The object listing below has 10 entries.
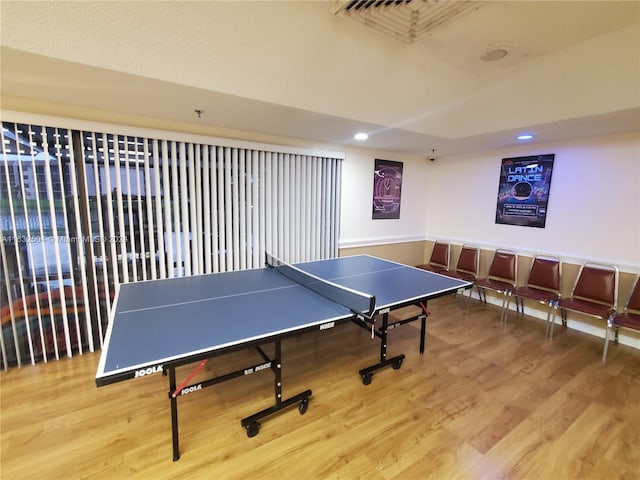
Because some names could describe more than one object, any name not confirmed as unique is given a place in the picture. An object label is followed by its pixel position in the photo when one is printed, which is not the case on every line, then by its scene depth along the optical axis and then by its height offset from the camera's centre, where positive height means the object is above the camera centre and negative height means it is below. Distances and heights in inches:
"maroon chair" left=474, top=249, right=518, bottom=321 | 160.9 -41.9
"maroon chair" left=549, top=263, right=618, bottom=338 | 128.4 -41.5
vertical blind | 103.0 -10.8
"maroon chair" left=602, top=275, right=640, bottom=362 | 114.2 -46.8
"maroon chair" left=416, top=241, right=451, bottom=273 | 195.2 -40.3
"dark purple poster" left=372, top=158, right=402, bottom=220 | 191.4 +5.9
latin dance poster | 157.1 +5.6
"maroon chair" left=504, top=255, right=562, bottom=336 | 145.6 -41.7
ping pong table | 62.2 -32.9
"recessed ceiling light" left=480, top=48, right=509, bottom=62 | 99.3 +50.1
